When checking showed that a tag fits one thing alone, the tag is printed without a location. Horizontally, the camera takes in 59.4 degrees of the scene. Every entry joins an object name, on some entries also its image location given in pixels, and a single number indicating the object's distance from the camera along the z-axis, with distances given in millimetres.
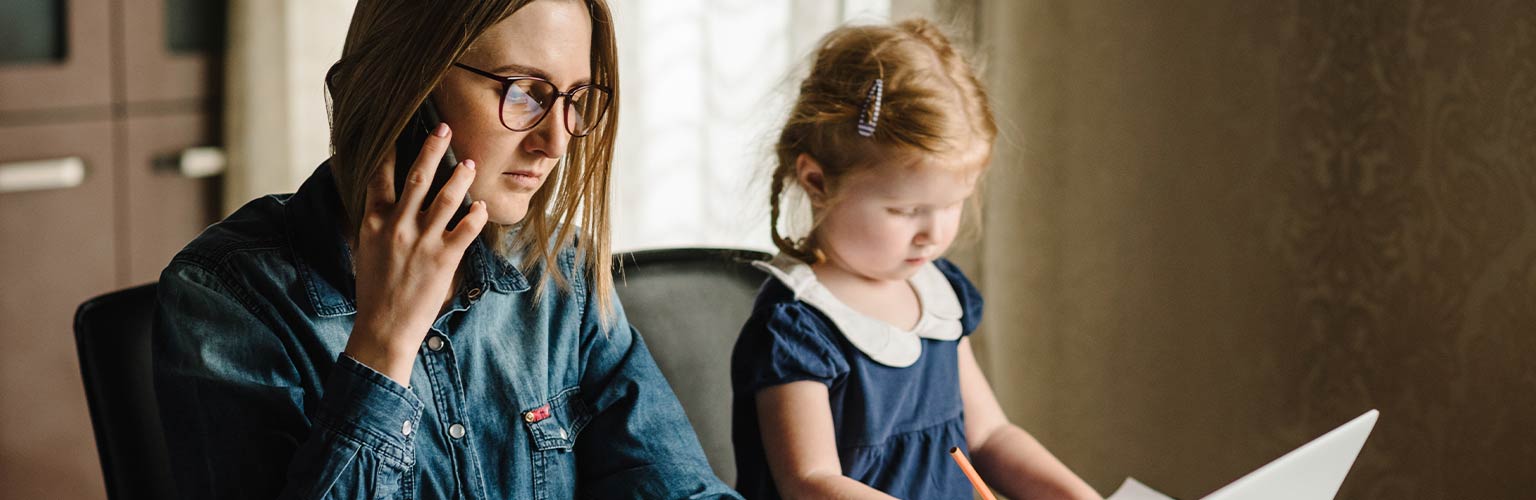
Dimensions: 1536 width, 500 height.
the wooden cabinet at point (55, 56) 2338
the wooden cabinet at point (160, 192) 2553
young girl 1208
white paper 1279
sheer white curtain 2172
